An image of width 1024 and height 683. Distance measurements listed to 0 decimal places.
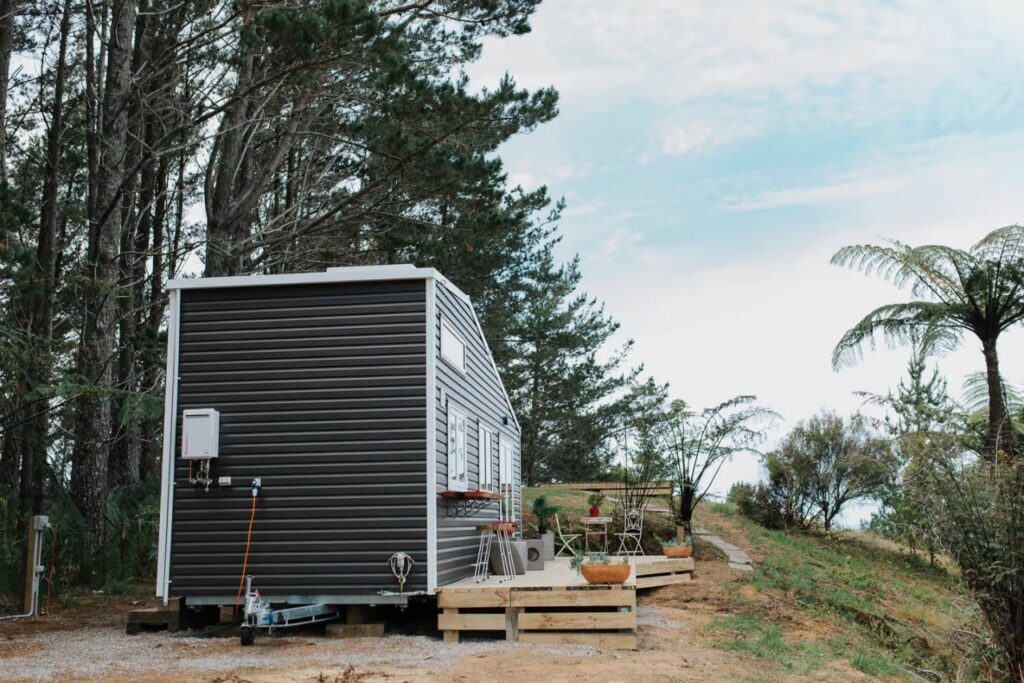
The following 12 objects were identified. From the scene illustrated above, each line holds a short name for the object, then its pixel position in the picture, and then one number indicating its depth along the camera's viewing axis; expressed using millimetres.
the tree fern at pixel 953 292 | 15312
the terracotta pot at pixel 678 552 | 12953
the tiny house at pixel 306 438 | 8805
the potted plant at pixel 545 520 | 13484
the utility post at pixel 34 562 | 10102
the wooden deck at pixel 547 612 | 8289
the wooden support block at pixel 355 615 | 8859
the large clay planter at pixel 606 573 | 8539
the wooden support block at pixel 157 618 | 9102
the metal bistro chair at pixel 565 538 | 13672
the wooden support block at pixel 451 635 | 8508
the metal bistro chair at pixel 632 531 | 13656
